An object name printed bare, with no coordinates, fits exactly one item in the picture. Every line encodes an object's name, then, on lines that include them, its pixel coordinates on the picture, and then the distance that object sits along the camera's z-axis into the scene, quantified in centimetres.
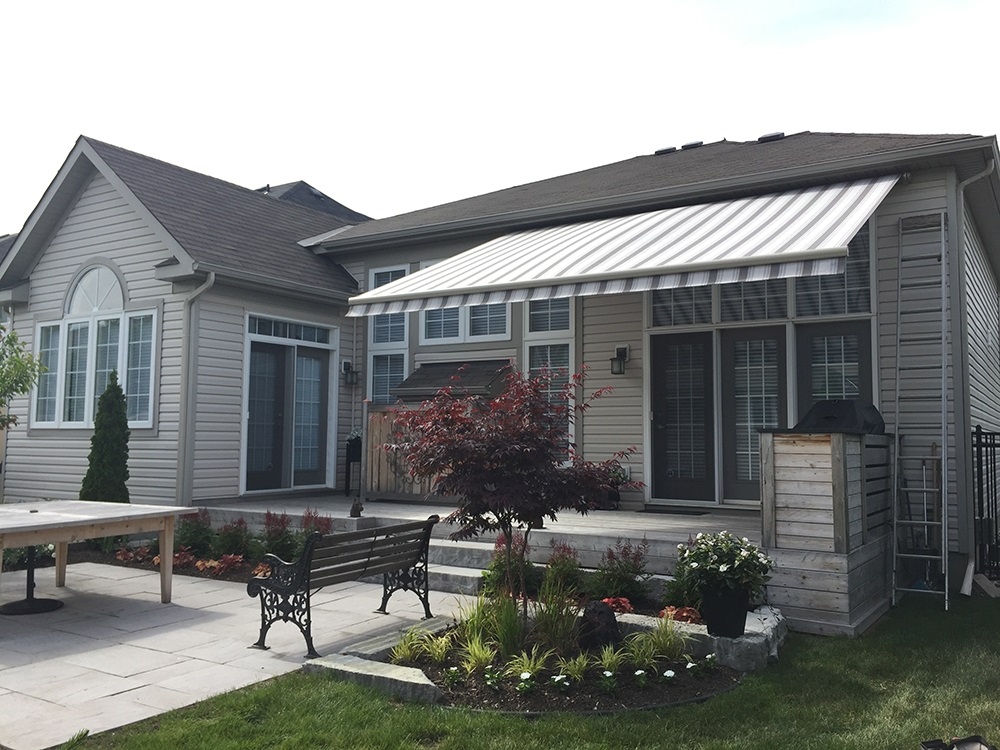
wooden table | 642
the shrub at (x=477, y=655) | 510
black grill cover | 771
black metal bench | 565
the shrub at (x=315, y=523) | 904
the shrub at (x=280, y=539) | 879
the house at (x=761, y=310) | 725
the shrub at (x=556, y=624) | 526
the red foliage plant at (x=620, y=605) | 634
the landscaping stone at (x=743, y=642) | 530
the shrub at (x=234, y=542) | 930
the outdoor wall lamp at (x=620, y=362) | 1069
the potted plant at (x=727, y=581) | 539
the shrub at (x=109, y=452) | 1028
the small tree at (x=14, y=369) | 1086
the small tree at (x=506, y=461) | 562
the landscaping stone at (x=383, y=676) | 476
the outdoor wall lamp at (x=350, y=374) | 1321
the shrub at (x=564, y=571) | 689
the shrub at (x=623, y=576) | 674
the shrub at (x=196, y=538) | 966
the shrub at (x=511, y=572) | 691
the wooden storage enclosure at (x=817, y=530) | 623
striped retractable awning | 686
